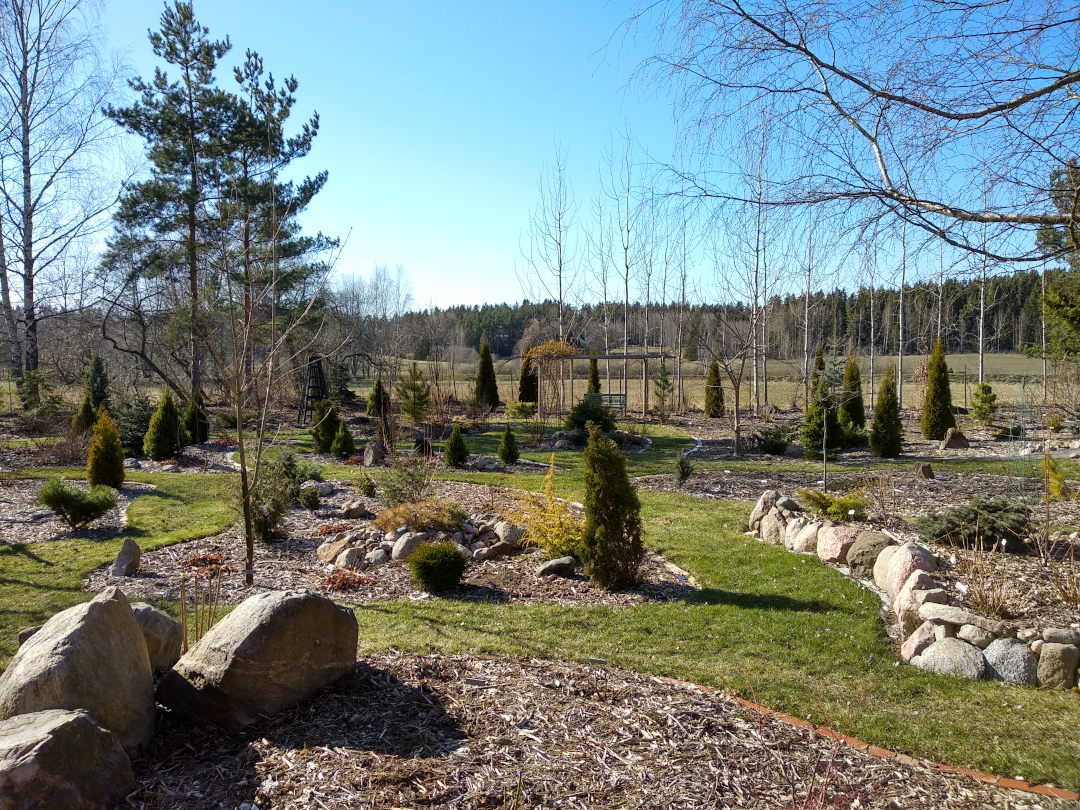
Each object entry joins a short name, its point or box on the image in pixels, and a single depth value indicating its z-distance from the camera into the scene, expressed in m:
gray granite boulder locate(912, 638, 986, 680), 4.10
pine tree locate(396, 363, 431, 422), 19.10
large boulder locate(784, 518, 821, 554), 7.09
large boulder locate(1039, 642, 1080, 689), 3.92
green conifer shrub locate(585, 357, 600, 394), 26.37
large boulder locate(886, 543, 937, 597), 5.48
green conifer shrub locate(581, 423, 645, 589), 5.84
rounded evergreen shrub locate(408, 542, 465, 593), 6.23
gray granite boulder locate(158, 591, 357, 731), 3.16
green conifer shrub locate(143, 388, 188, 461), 14.12
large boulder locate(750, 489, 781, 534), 8.12
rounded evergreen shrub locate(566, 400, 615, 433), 16.72
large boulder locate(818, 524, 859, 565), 6.61
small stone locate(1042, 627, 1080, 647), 4.05
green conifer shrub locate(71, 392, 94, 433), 14.24
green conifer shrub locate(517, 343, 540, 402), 26.08
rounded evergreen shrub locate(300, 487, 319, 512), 9.48
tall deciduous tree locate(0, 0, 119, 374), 18.48
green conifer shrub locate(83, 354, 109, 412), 17.08
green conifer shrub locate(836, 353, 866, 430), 16.86
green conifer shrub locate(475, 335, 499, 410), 24.85
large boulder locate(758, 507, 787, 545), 7.58
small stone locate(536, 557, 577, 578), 6.44
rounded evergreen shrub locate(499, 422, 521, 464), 13.62
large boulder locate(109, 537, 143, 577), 6.82
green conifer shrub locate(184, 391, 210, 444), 15.48
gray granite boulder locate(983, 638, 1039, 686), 4.02
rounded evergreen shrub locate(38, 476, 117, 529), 8.40
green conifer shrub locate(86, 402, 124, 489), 10.52
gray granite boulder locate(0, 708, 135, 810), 2.24
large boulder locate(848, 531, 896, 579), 6.22
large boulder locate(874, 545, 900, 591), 5.82
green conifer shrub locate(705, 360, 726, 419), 23.80
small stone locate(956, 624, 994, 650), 4.33
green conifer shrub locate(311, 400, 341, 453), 15.38
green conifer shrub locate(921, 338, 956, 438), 15.87
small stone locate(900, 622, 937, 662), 4.41
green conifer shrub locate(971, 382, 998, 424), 18.17
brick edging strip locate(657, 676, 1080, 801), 2.83
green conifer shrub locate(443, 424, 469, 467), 13.34
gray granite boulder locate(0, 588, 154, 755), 2.74
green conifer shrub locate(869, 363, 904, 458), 14.05
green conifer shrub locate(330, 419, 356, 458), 14.81
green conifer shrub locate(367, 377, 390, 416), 17.95
